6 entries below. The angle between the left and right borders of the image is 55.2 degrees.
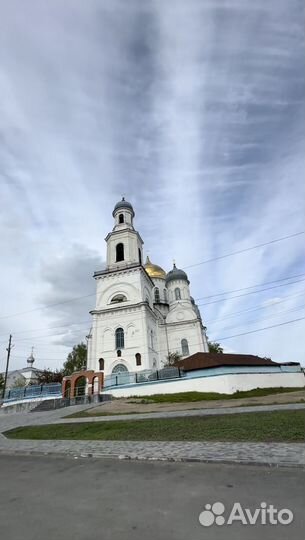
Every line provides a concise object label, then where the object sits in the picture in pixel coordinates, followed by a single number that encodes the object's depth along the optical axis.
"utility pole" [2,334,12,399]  37.37
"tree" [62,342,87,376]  47.12
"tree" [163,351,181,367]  37.09
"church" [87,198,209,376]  33.12
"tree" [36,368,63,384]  46.94
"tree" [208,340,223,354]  52.04
